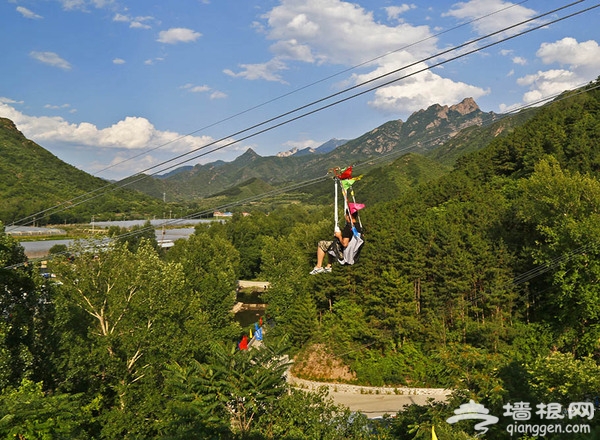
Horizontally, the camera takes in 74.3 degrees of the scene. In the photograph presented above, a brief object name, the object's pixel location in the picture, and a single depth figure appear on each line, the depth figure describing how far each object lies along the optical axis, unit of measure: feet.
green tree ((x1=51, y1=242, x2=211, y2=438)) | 60.49
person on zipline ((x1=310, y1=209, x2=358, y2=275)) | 32.48
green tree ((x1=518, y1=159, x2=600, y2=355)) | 77.56
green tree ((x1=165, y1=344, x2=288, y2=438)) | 40.10
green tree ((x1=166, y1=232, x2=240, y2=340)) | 122.07
